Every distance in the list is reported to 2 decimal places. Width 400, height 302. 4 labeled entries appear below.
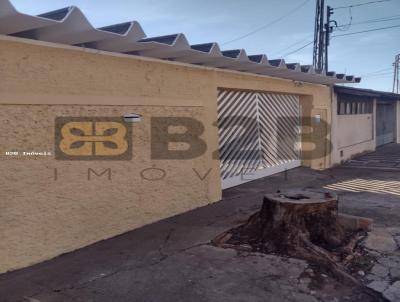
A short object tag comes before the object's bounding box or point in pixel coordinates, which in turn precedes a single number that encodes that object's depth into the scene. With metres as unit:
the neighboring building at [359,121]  14.34
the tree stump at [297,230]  4.89
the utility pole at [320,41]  22.05
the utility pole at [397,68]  50.44
